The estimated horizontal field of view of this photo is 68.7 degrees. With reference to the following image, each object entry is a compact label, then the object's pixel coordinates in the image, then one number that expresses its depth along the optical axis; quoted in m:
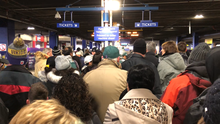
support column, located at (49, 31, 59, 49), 18.98
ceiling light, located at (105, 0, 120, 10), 6.06
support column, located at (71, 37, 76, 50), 26.32
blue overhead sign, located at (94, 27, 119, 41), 6.18
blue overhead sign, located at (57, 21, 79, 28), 9.20
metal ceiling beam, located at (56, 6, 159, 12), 7.46
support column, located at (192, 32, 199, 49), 23.68
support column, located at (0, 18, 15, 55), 11.08
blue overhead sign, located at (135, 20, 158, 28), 9.06
